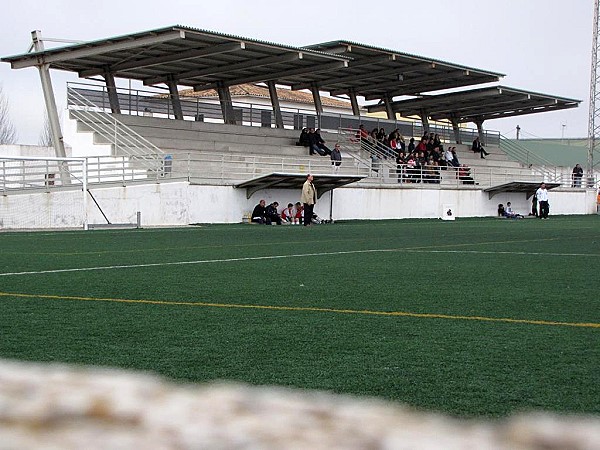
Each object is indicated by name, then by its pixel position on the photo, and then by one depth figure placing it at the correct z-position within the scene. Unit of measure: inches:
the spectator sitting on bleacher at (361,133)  1704.0
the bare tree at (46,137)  3156.7
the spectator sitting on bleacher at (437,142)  1801.7
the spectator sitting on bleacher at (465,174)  1705.2
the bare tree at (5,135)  2923.2
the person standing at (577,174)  2016.6
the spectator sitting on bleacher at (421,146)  1731.1
